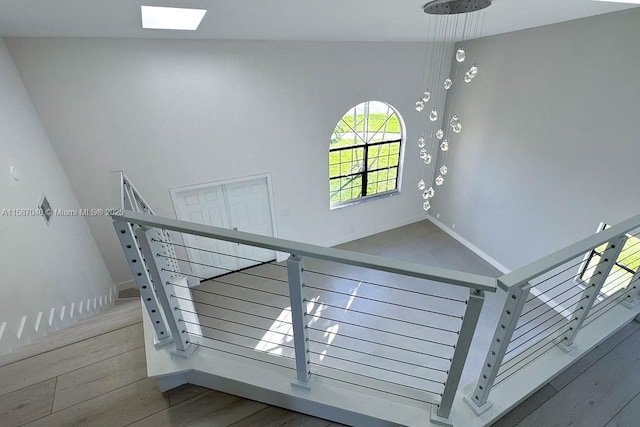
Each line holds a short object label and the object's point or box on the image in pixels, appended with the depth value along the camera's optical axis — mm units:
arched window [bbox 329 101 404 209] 5273
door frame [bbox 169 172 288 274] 4305
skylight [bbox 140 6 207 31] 2580
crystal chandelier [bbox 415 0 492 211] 3108
